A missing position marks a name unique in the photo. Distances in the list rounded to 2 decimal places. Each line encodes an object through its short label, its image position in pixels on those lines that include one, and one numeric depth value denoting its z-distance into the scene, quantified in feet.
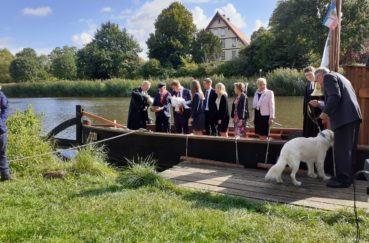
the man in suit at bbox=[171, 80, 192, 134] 28.17
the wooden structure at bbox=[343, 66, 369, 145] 19.07
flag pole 20.92
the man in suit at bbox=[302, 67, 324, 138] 20.97
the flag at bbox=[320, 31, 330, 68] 21.65
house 218.79
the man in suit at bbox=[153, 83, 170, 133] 29.43
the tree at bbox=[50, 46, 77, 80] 229.66
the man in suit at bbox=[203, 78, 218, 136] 26.41
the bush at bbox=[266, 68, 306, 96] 90.38
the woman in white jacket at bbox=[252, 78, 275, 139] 24.06
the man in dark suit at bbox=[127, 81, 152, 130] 30.73
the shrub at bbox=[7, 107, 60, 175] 22.79
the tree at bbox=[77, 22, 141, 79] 183.21
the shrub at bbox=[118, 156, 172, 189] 18.59
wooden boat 22.21
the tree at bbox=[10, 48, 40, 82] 231.71
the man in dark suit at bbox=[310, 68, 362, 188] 16.61
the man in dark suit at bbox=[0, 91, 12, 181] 20.34
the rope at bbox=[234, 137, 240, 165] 22.85
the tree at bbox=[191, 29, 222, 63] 167.63
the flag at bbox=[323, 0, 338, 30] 20.93
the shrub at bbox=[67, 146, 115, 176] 21.79
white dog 17.69
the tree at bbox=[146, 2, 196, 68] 172.76
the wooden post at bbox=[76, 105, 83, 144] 35.94
